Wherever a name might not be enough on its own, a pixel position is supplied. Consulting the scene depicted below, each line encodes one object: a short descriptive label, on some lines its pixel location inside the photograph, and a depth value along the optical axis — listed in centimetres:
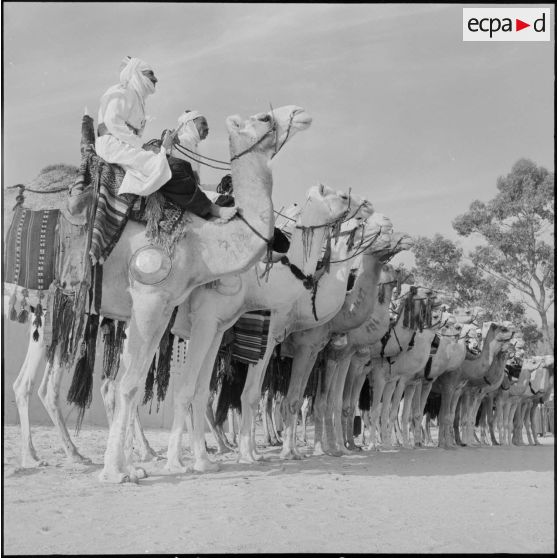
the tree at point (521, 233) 2420
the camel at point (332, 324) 1034
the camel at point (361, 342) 1209
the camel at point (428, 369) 1491
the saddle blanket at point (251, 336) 952
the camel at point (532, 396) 2205
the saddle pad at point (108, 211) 709
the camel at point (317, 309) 975
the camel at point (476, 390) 1845
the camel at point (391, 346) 1362
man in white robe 707
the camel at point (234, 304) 802
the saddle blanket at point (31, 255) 728
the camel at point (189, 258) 709
